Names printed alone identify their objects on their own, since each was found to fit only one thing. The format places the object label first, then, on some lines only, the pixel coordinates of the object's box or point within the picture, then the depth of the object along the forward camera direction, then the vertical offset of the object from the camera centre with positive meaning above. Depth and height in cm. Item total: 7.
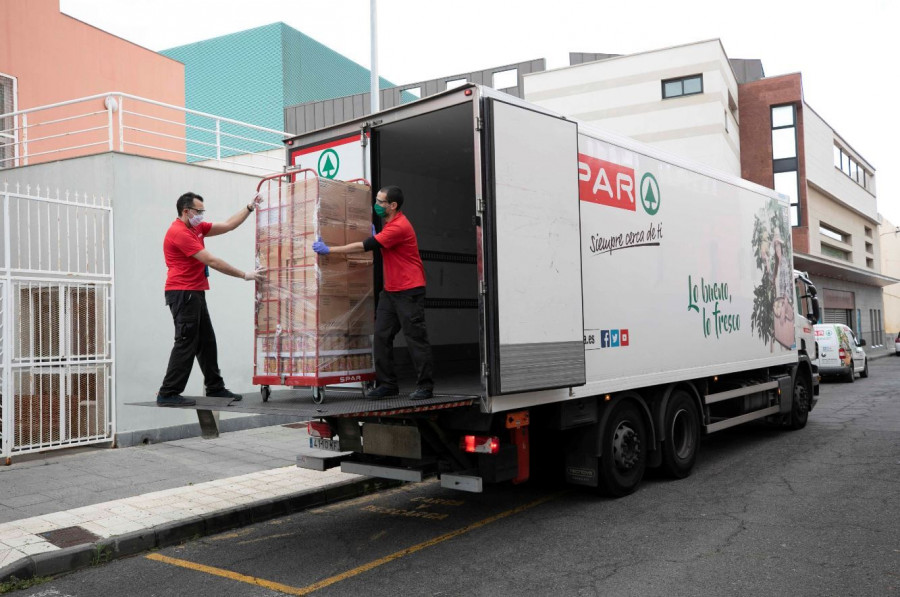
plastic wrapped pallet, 568 +39
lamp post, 1275 +491
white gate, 827 +21
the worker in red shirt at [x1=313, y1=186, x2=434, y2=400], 580 +33
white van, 1997 -77
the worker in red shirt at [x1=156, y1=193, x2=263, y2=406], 609 +48
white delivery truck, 548 +28
